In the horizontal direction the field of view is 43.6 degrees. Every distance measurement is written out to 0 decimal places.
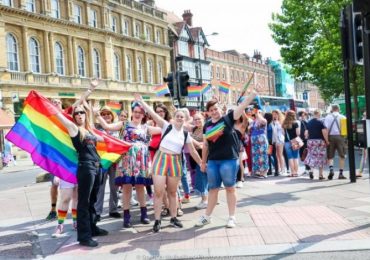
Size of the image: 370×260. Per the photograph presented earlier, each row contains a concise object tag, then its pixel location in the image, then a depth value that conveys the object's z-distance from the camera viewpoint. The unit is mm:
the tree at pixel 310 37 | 25219
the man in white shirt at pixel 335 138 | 11180
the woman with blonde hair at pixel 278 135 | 12453
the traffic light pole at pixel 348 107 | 9211
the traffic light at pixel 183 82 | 12805
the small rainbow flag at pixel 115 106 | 12056
